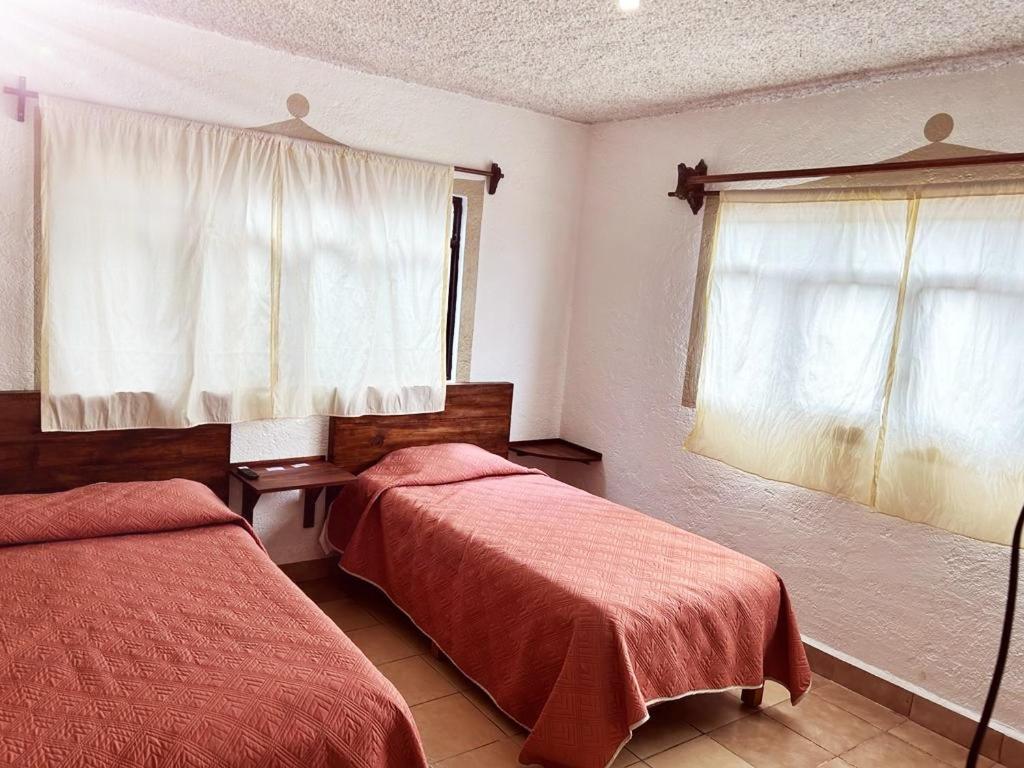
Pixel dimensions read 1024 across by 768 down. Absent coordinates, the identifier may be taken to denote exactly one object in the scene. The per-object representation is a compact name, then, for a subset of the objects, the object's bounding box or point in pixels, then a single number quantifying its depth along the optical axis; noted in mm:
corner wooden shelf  4000
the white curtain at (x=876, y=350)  2561
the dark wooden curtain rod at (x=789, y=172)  2564
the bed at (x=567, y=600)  2232
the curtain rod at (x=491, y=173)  3656
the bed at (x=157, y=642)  1561
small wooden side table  3061
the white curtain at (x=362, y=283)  3230
